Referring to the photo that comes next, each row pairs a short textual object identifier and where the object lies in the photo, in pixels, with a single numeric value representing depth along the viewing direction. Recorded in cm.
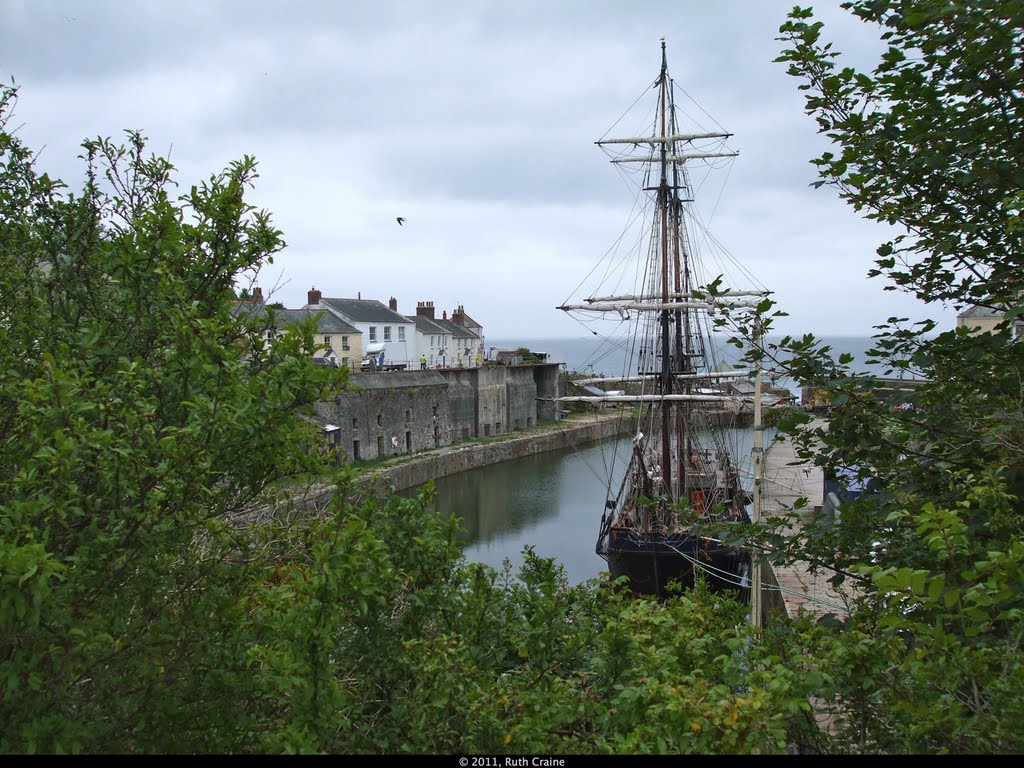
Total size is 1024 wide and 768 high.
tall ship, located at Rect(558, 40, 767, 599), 2266
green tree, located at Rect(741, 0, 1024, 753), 402
